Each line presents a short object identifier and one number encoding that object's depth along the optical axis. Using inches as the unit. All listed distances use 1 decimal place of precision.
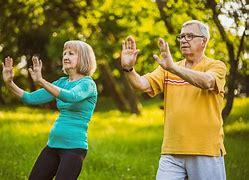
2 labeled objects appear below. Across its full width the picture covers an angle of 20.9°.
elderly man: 207.2
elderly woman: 220.1
